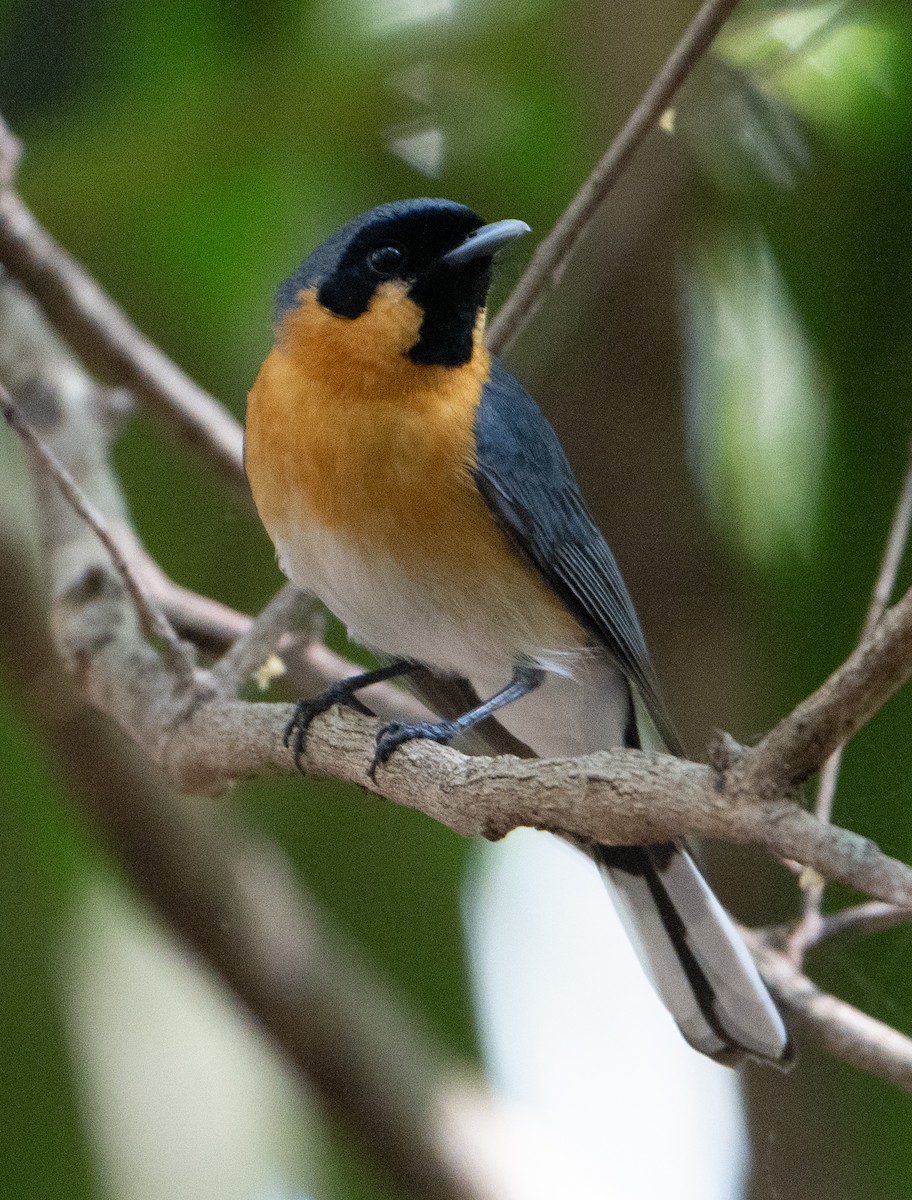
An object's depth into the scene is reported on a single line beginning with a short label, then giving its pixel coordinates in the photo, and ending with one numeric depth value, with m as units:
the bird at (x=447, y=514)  5.08
